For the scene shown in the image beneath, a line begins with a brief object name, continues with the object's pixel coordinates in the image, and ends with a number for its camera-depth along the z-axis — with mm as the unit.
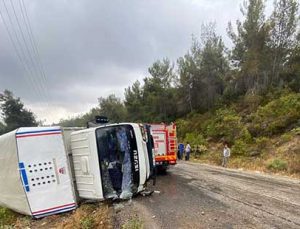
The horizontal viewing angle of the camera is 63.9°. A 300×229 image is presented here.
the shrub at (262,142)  17062
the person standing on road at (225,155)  16484
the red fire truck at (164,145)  13039
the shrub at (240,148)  17844
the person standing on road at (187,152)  21189
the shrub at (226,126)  20266
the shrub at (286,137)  15984
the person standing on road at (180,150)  22573
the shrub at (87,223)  5454
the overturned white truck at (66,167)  6562
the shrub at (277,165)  13055
